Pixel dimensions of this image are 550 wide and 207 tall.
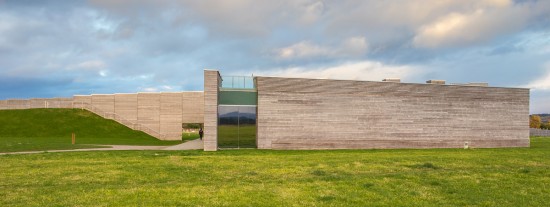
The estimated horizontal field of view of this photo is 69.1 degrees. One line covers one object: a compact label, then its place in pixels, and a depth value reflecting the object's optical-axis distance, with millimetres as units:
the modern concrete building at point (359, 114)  29375
